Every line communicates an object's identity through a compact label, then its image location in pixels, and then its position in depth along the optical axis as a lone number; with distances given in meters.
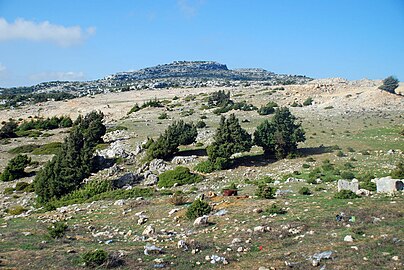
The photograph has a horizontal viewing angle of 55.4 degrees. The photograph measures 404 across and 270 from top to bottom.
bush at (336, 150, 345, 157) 29.12
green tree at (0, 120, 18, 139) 56.91
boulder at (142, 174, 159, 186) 27.92
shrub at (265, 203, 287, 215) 15.19
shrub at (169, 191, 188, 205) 19.21
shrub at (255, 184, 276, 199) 18.20
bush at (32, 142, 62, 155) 44.00
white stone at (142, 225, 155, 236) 14.83
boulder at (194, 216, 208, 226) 15.02
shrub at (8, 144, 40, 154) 46.19
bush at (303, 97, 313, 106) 64.44
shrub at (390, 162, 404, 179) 19.15
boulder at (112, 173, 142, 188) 28.61
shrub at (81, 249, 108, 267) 10.61
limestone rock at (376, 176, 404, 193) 16.92
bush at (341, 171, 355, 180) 22.04
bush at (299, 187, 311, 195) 18.61
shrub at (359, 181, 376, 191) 17.84
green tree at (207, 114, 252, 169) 29.34
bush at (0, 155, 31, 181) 35.28
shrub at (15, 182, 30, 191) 31.83
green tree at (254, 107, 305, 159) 30.27
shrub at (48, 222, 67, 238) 14.29
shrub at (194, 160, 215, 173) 28.83
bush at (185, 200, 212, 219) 16.00
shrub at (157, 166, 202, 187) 26.61
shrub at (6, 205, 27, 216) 23.92
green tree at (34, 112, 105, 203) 27.84
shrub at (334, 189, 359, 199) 16.47
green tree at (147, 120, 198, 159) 33.78
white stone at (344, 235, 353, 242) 11.48
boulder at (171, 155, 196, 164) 32.53
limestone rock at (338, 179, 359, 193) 17.75
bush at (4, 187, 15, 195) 31.17
